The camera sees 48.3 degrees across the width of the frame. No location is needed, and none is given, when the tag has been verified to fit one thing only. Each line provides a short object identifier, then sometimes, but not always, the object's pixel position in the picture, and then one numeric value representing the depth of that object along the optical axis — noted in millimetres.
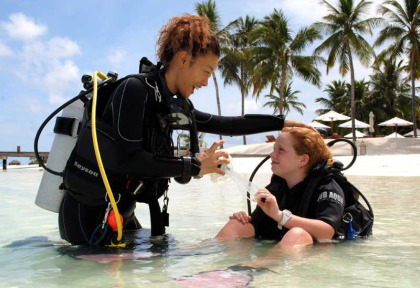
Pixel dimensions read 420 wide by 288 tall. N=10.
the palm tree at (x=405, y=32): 30219
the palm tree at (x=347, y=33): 30375
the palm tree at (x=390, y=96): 42844
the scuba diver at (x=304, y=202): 2801
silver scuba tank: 2957
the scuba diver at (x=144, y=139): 2531
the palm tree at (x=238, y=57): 36531
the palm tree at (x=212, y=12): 37100
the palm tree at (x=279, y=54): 32719
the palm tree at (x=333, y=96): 48419
